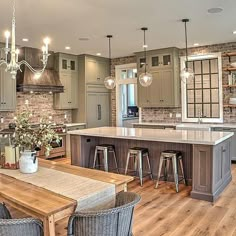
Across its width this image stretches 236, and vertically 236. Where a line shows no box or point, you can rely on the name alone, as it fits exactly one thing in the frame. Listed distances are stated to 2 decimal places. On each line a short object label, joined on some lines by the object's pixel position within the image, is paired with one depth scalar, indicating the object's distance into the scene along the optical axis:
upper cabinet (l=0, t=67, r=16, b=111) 6.45
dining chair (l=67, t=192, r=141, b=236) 1.90
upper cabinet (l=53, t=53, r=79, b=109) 7.89
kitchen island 4.11
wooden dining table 1.90
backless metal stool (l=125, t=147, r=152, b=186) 4.94
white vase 2.76
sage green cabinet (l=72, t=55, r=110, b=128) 8.34
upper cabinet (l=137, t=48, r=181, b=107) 7.54
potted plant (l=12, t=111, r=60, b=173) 2.70
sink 6.57
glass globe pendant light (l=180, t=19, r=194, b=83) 4.95
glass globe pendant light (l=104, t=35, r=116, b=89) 5.91
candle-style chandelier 3.04
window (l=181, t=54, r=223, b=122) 7.25
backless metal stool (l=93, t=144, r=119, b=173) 5.49
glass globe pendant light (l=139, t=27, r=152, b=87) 5.41
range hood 6.84
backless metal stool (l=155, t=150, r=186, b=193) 4.54
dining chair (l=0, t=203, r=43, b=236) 1.80
